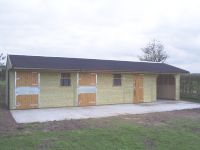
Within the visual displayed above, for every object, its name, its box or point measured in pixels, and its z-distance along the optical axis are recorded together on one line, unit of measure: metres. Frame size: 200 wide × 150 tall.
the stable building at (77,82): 9.89
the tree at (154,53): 29.78
